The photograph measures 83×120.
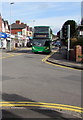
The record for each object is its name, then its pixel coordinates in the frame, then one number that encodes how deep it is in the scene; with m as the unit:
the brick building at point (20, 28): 78.25
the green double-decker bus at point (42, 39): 27.43
